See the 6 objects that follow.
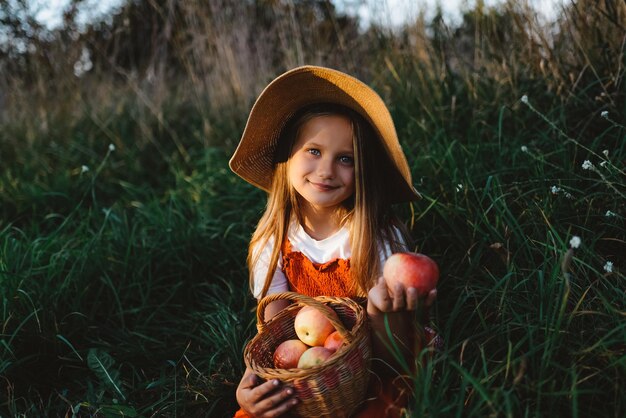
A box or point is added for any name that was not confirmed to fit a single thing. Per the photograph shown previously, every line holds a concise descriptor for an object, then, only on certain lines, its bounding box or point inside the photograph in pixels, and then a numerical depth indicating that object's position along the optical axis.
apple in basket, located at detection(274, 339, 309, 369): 1.77
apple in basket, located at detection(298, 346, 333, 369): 1.65
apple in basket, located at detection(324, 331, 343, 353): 1.70
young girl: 1.89
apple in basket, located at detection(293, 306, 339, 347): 1.75
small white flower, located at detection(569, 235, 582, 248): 1.35
